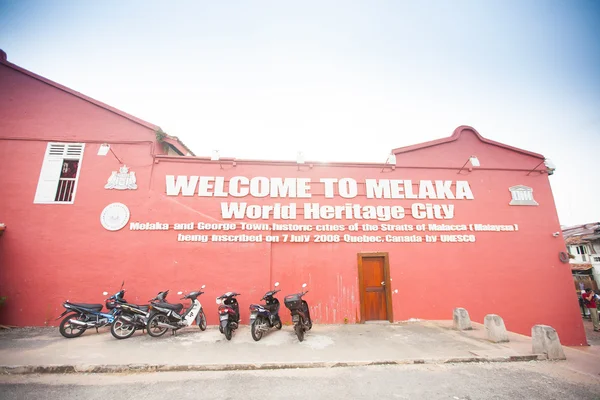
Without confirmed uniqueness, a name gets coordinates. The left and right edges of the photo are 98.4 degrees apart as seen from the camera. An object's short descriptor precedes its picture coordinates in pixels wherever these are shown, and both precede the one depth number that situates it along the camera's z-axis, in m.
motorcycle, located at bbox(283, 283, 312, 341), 6.51
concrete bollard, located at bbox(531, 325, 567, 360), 5.48
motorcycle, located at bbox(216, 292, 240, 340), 6.51
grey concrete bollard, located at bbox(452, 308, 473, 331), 7.52
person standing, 12.55
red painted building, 8.21
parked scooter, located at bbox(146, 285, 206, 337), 6.73
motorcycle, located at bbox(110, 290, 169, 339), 6.67
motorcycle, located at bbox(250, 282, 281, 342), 6.53
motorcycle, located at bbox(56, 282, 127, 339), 6.63
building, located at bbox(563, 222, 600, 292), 20.47
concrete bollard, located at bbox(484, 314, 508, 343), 6.36
